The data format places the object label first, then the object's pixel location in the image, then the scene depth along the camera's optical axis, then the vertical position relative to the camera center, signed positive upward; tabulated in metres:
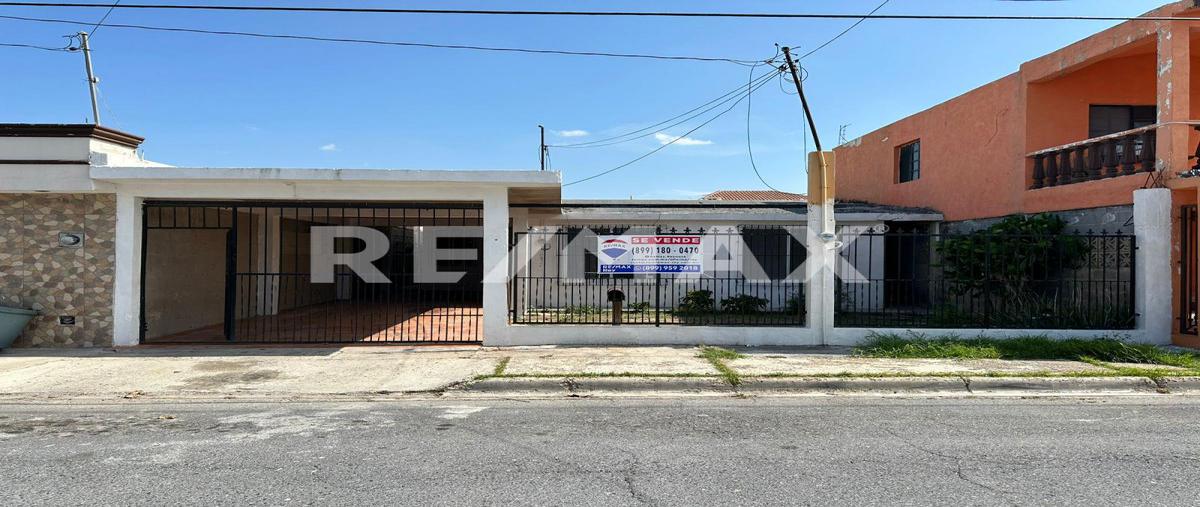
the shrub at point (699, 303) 15.01 -0.91
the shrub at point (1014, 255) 11.15 +0.13
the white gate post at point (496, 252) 10.34 +0.11
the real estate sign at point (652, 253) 10.66 +0.12
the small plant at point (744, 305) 15.27 -0.96
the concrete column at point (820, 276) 10.41 -0.21
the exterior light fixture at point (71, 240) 10.07 +0.24
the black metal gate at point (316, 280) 11.45 -0.48
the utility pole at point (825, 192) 10.35 +1.02
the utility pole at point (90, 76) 21.42 +5.55
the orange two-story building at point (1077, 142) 10.30 +2.38
